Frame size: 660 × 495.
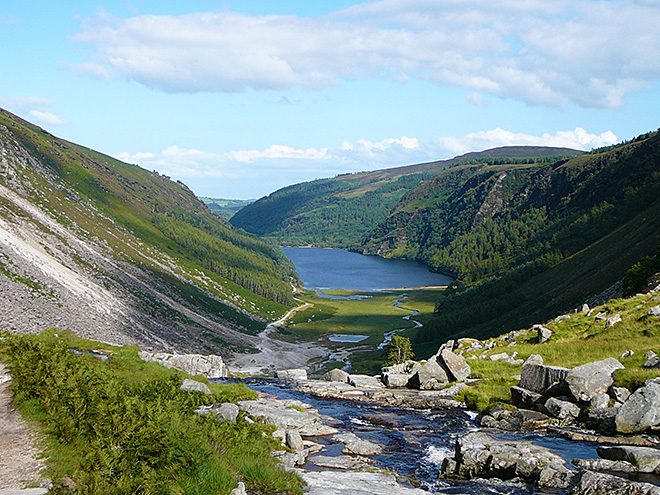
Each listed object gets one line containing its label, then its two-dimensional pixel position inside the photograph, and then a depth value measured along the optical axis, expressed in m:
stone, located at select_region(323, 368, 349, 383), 46.03
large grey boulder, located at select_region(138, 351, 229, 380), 55.03
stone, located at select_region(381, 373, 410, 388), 41.84
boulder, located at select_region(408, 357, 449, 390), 39.56
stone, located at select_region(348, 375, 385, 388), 42.50
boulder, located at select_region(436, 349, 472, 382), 40.06
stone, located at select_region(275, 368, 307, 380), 53.43
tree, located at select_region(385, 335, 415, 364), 86.17
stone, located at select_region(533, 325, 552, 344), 47.92
